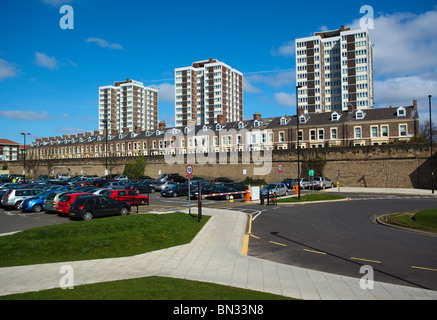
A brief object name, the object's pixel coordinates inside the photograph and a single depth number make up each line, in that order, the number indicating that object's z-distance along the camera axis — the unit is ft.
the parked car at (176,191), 114.73
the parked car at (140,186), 120.37
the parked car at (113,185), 117.99
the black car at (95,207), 61.52
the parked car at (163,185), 132.34
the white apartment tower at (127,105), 471.62
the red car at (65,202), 66.81
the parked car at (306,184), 143.13
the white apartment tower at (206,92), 396.37
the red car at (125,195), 80.65
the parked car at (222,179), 150.55
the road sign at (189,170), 62.51
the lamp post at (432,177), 120.80
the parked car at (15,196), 83.87
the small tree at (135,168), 201.57
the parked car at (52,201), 72.38
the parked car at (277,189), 108.37
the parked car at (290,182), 146.47
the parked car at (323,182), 143.43
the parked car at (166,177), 154.01
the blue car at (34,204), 76.95
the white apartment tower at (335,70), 309.63
